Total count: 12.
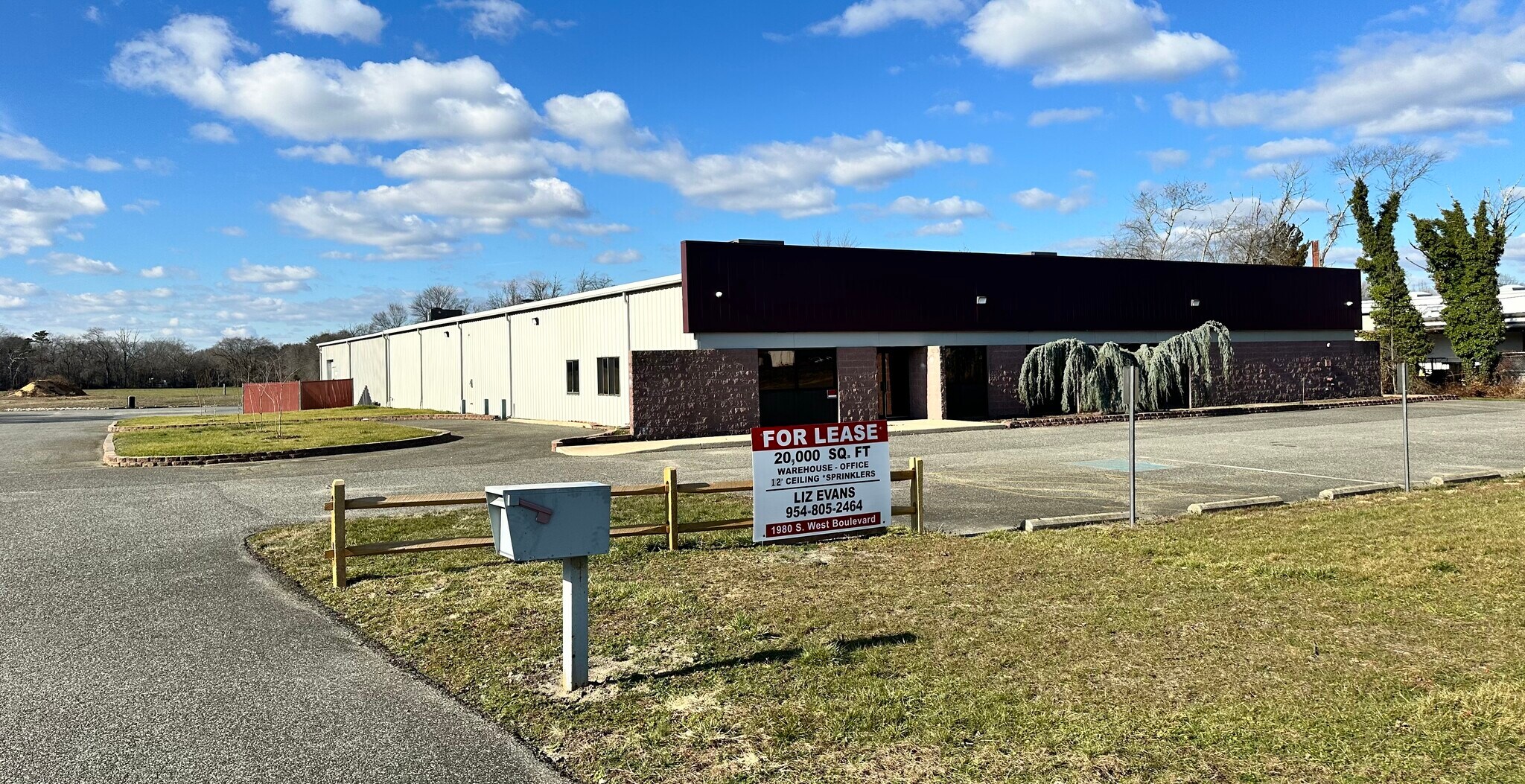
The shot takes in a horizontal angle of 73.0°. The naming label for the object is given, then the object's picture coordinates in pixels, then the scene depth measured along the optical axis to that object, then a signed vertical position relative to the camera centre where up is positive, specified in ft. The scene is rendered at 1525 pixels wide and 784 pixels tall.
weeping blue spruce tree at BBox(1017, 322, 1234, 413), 96.63 +0.11
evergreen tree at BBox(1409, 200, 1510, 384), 133.90 +11.21
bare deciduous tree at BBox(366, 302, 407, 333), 341.21 +23.55
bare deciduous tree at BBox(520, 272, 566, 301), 302.55 +28.59
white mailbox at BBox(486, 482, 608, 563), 19.54 -2.60
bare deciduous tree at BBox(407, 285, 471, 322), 339.77 +29.41
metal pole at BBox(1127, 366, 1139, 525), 35.60 -1.38
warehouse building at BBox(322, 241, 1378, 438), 84.89 +4.43
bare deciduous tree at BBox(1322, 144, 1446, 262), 194.70 +27.37
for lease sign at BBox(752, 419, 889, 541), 29.89 -3.02
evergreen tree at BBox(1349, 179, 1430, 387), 139.23 +10.52
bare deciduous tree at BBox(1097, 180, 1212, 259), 218.59 +26.84
